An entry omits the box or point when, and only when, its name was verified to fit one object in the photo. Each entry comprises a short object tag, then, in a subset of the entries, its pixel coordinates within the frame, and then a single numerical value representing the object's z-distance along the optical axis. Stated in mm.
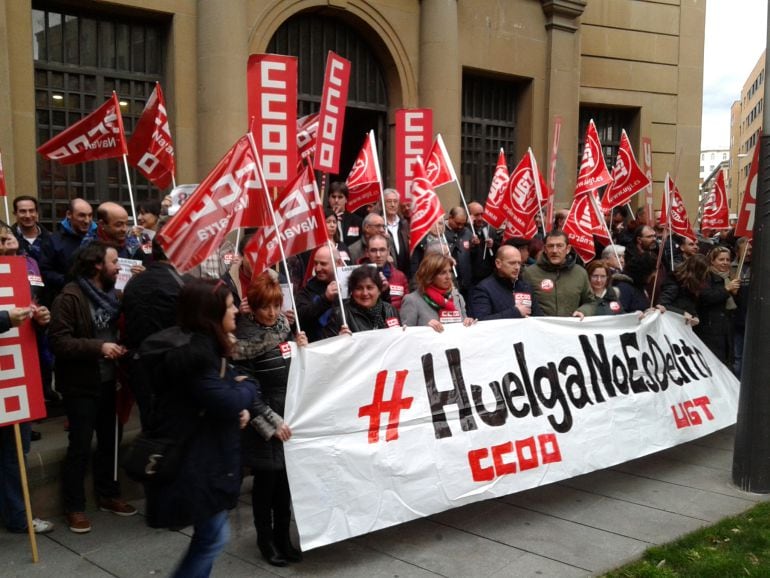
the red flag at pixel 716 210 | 12586
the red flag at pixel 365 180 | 7902
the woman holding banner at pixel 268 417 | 4359
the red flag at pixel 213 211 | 4570
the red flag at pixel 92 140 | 6816
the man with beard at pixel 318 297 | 5391
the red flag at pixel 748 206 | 6862
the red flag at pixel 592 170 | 8750
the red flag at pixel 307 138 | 7820
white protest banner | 4531
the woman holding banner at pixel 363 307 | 5164
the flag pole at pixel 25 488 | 4430
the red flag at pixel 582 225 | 8359
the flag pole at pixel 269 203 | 4926
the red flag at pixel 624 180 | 10281
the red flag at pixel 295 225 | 5270
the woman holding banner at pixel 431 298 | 5520
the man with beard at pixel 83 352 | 4828
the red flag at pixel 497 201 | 8859
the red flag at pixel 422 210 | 7062
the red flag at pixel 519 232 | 8875
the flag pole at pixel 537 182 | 8727
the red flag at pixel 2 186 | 6447
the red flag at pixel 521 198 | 8820
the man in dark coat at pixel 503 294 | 6027
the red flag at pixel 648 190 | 10848
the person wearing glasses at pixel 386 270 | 6223
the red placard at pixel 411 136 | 8719
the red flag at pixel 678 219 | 10922
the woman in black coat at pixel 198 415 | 3375
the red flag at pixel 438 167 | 7848
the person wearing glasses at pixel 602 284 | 7008
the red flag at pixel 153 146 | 7262
